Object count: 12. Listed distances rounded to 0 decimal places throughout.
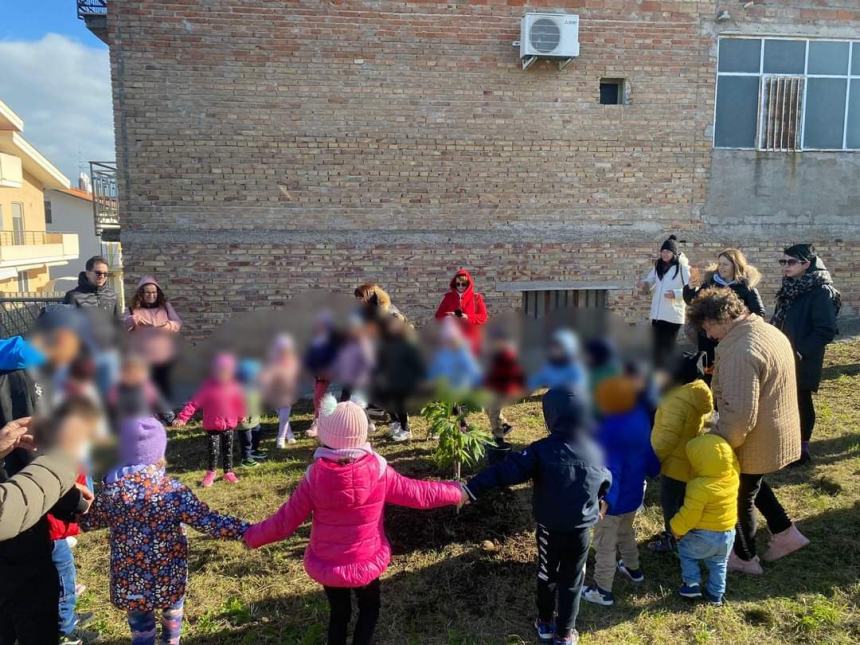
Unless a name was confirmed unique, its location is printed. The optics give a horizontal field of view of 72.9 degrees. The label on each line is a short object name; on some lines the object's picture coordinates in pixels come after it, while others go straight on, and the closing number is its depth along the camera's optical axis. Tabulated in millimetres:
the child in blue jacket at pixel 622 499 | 2672
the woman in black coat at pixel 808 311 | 4738
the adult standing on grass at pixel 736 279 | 4941
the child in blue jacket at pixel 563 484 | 2787
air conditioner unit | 8320
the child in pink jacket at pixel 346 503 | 2539
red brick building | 8117
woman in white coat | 6164
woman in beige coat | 3141
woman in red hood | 5758
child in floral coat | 2516
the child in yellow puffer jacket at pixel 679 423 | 3254
